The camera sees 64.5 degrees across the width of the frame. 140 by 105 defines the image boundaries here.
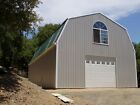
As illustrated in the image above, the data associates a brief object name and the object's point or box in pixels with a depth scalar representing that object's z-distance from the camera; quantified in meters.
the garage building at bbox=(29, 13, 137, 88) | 8.02
